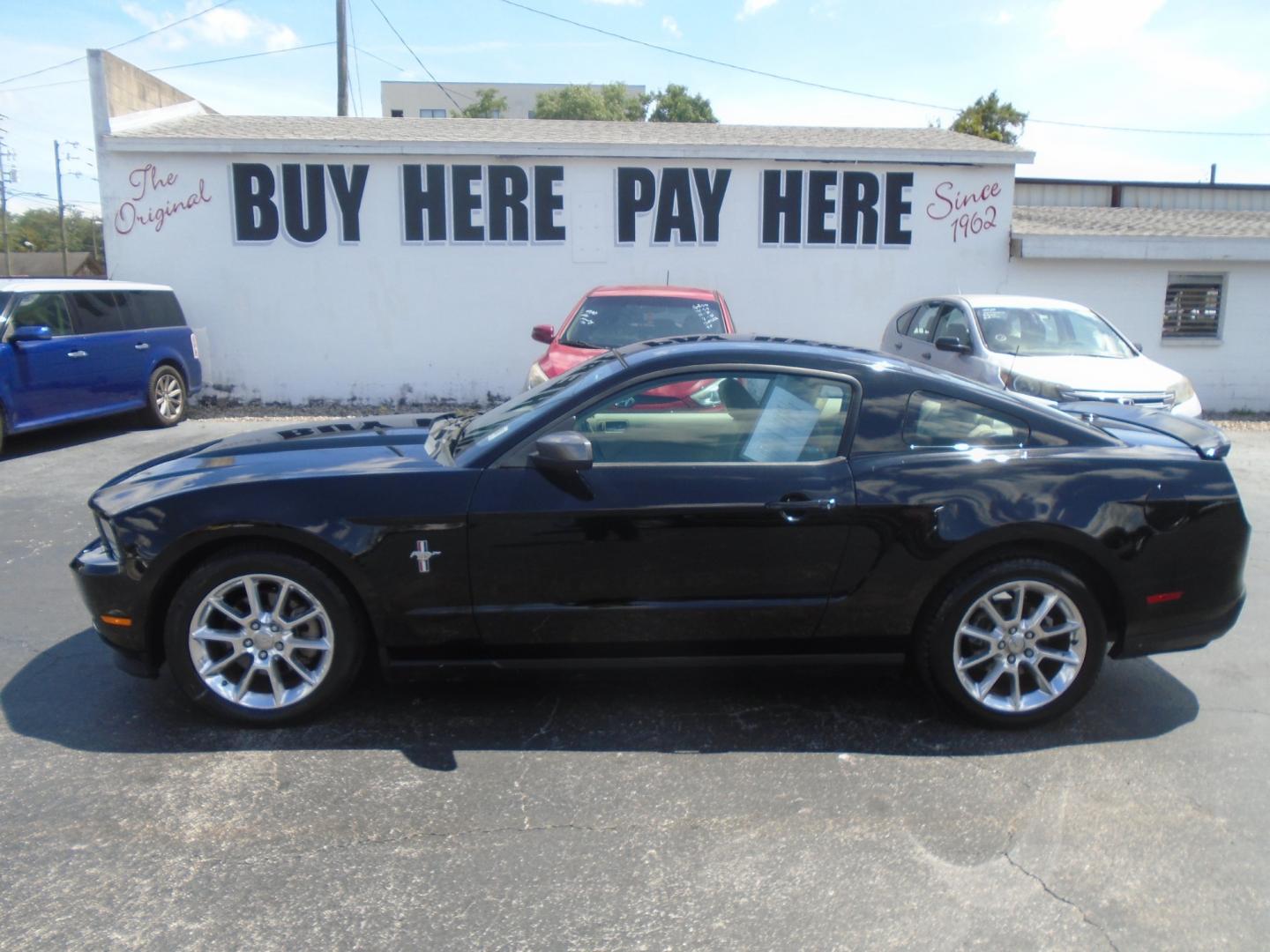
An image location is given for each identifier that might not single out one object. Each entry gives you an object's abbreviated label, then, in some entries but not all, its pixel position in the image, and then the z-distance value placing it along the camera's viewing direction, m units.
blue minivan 9.30
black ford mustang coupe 3.66
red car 9.02
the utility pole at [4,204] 52.62
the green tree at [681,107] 55.88
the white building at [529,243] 12.98
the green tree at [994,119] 33.03
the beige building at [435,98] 71.19
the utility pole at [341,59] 19.94
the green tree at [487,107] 55.59
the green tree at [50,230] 76.44
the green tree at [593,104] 51.16
